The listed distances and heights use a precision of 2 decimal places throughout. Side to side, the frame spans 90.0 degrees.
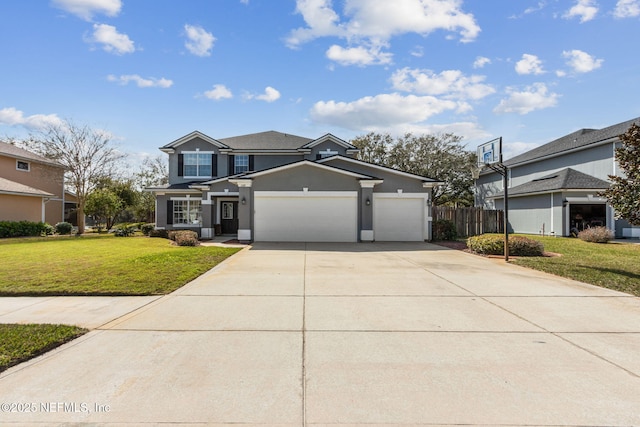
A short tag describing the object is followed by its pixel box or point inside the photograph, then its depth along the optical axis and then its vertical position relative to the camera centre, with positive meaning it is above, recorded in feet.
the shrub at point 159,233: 61.05 -3.29
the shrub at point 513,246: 37.70 -3.65
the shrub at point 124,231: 62.54 -2.91
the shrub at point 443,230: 56.29 -2.55
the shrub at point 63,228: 68.03 -2.43
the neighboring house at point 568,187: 60.95 +5.74
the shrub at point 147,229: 63.76 -2.53
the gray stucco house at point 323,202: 50.72 +2.31
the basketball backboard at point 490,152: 36.40 +7.65
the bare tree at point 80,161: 69.10 +12.49
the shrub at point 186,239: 46.14 -3.30
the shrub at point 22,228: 59.52 -2.30
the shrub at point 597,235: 51.62 -3.23
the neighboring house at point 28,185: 66.44 +7.49
